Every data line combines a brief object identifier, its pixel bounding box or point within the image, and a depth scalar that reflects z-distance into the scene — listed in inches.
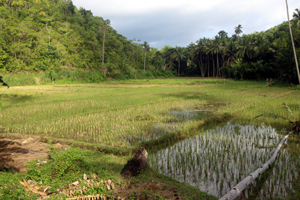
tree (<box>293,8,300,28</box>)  979.9
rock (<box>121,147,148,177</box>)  130.0
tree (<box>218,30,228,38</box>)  2318.9
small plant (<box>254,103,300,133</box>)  215.2
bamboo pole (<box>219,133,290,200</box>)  100.9
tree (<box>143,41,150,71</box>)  1974.7
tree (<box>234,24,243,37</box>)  1971.7
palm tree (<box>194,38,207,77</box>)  1727.6
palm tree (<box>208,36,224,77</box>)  1535.4
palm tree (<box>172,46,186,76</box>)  1941.6
